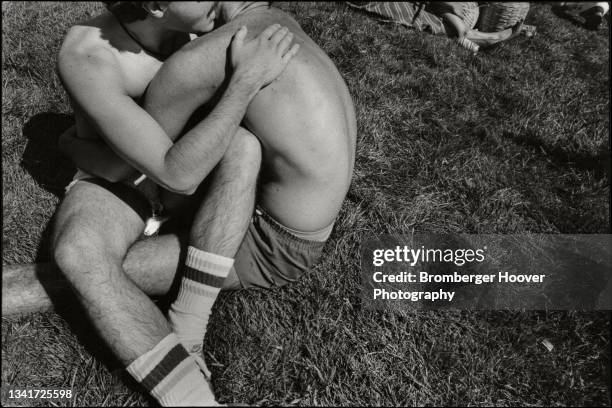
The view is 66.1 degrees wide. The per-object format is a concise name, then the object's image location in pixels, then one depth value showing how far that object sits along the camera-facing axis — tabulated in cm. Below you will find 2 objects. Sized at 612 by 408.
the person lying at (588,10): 706
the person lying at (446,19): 550
